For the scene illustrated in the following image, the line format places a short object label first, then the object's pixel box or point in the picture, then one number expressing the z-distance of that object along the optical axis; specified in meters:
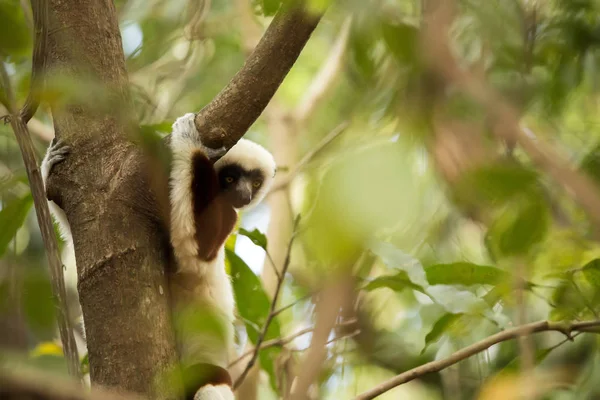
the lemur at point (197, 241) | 5.23
